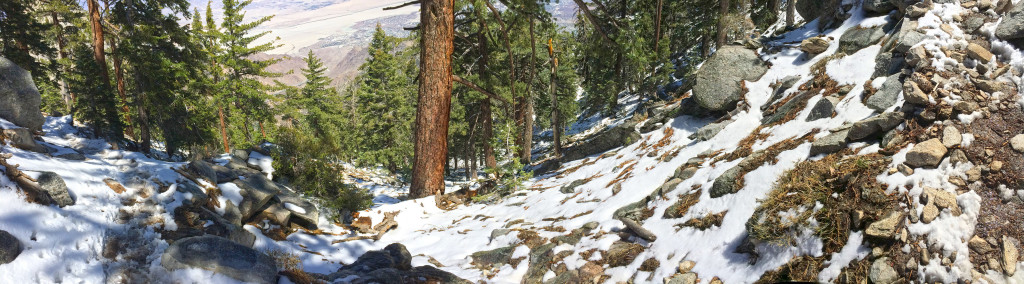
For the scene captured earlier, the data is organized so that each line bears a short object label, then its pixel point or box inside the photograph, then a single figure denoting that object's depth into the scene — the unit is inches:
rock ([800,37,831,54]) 294.7
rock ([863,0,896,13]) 261.4
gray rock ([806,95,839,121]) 205.2
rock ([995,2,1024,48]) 147.9
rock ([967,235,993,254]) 96.2
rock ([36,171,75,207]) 143.7
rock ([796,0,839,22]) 344.2
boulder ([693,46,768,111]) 320.8
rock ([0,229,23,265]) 106.2
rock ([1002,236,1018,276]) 91.5
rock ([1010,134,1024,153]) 112.5
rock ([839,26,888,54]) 249.4
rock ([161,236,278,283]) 129.0
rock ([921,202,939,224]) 104.9
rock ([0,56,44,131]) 249.9
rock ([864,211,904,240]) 107.2
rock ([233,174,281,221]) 227.1
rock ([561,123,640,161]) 428.4
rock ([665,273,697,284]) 138.4
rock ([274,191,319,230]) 253.4
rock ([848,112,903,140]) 145.3
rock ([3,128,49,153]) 196.5
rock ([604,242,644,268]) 166.1
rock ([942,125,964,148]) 121.6
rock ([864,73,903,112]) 173.5
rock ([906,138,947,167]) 118.3
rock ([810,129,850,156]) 157.5
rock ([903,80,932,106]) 142.0
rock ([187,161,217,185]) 231.8
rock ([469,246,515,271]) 202.7
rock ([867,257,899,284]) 101.5
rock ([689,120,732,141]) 293.9
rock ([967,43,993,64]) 147.8
